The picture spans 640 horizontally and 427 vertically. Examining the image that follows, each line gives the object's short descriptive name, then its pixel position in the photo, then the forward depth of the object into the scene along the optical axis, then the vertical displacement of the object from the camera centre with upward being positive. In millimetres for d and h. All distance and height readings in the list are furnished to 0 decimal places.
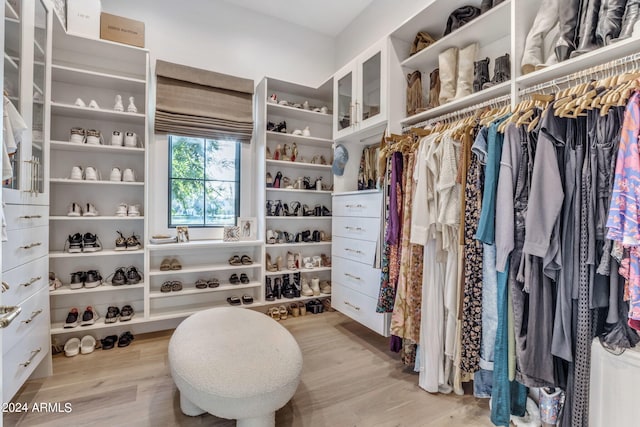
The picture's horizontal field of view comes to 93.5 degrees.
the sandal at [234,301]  2932 -900
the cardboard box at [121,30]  2375 +1420
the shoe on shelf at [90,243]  2393 -298
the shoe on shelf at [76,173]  2342 +257
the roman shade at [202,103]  2678 +991
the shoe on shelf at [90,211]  2408 -38
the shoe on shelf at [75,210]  2360 -32
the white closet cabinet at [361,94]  2314 +992
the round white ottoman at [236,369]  1232 -704
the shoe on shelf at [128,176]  2510 +258
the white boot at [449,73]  1995 +926
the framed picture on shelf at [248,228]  2996 -192
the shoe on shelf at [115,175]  2457 +259
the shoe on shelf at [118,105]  2465 +831
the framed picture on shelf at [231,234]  2908 -247
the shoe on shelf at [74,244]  2339 -298
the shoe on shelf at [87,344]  2289 -1062
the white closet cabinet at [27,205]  1488 +0
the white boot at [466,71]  1911 +905
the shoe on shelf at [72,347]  2225 -1060
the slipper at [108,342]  2357 -1073
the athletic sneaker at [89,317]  2344 -880
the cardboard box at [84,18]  2275 +1442
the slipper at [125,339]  2412 -1075
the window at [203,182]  2903 +266
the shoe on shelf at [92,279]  2398 -591
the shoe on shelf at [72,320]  2291 -873
